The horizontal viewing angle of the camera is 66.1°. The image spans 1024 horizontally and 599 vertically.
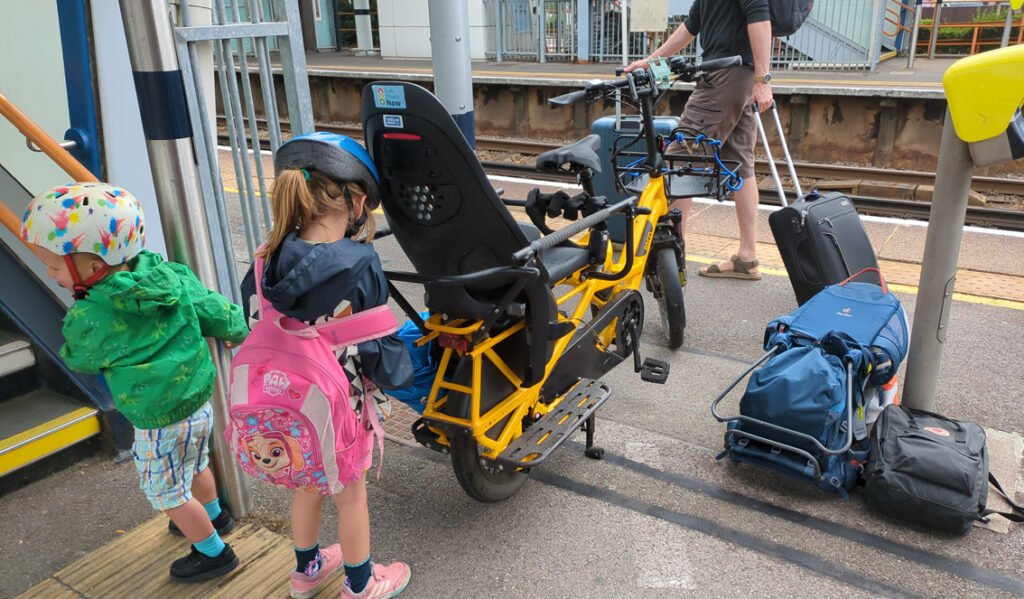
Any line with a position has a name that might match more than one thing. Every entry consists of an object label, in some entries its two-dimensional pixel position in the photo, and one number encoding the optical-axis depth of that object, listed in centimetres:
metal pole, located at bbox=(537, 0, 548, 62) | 1816
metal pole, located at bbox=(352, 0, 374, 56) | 2184
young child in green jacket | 218
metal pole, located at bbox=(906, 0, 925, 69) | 1468
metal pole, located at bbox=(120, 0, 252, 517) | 238
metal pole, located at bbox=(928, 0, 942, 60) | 1463
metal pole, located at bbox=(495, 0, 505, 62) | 1870
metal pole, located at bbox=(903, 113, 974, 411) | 314
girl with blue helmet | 211
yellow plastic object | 278
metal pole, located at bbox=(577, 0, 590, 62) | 1764
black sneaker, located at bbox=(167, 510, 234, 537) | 286
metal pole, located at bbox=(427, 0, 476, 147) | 442
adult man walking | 495
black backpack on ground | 281
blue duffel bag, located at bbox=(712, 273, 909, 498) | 302
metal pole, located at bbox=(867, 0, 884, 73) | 1440
